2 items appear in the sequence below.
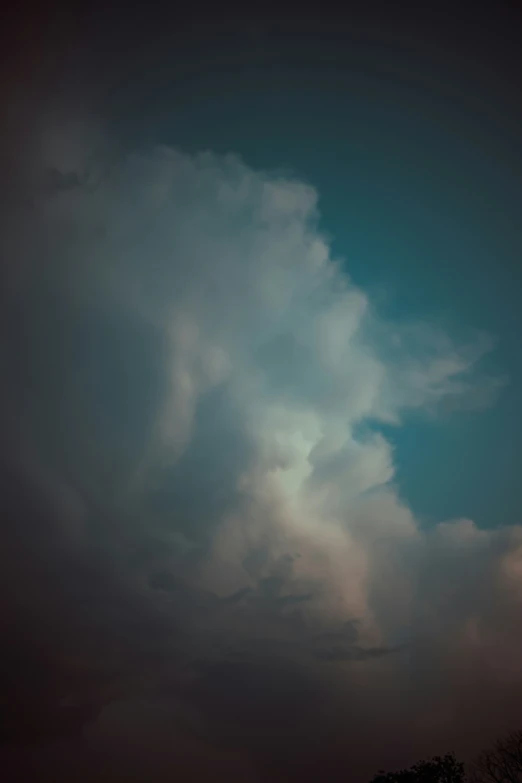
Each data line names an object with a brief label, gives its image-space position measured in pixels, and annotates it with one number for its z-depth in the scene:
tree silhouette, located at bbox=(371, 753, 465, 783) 62.12
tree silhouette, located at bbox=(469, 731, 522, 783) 66.06
